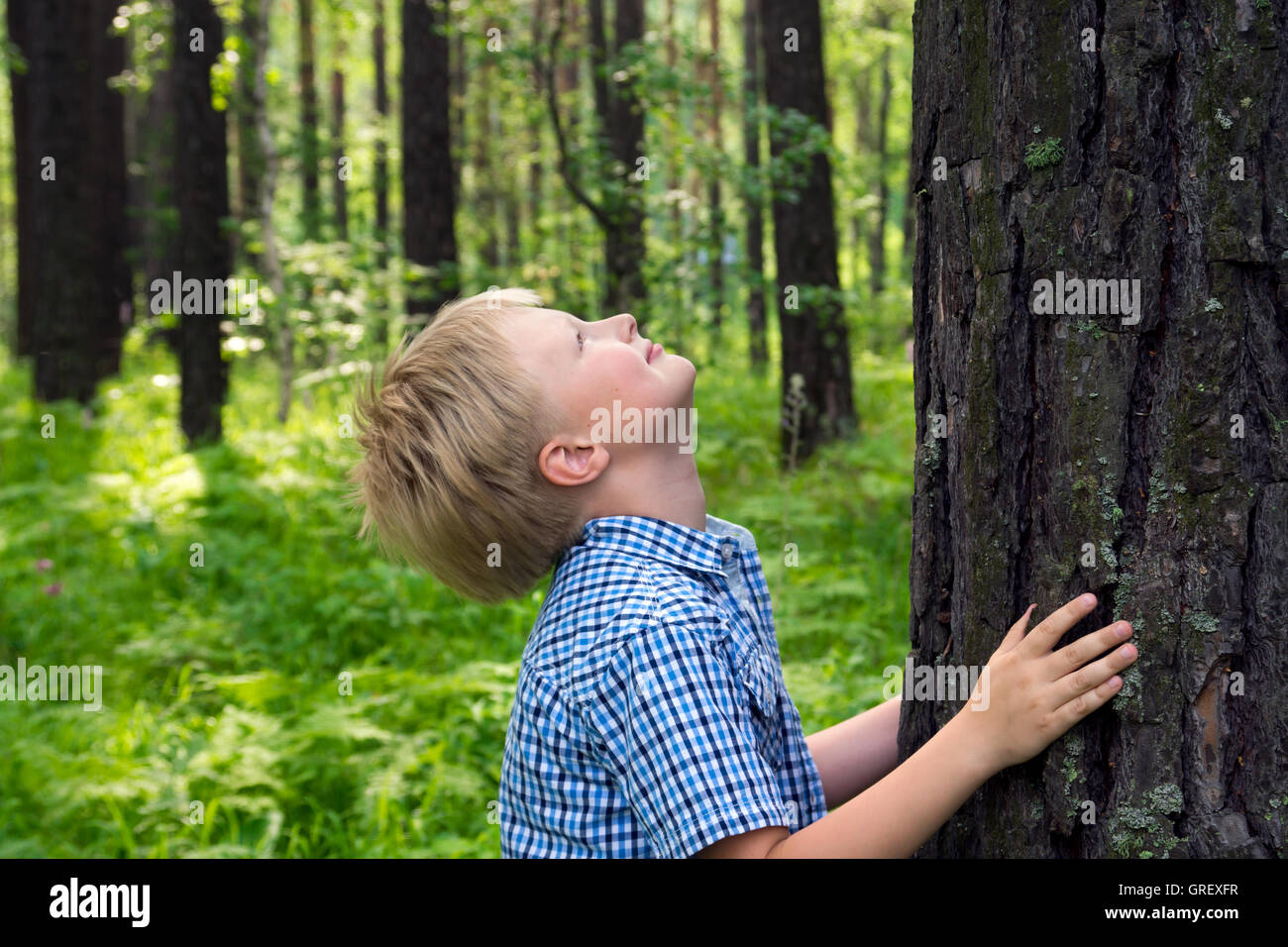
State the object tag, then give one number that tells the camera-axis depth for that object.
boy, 1.50
